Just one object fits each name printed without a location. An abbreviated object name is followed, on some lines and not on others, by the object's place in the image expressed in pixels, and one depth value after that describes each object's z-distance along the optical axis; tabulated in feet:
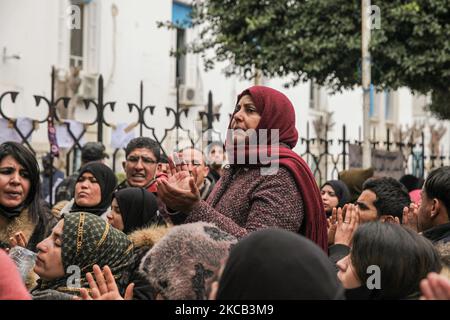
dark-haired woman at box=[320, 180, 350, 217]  20.06
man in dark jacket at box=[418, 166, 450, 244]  12.85
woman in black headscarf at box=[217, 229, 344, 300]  5.57
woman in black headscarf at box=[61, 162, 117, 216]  16.48
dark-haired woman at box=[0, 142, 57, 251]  14.05
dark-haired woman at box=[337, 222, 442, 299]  8.55
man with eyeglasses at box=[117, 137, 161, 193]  17.95
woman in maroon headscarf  9.58
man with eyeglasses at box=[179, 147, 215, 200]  15.67
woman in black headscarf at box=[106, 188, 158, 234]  14.76
